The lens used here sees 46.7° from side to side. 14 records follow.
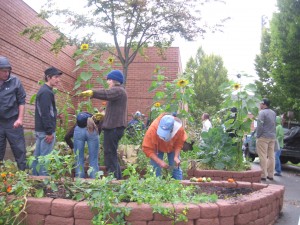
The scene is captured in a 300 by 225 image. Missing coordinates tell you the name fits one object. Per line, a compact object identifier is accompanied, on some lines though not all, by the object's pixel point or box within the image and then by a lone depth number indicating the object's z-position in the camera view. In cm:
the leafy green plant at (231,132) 626
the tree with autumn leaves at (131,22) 829
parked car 1101
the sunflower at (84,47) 619
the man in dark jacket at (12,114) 426
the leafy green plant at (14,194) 279
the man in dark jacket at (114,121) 470
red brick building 772
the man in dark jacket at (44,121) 465
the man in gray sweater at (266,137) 741
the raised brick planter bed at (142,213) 283
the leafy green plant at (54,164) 308
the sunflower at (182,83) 677
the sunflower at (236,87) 635
